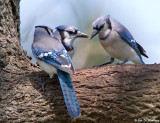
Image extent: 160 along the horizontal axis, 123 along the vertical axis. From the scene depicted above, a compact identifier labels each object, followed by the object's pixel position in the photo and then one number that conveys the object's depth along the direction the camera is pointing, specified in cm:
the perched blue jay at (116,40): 676
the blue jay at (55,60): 442
